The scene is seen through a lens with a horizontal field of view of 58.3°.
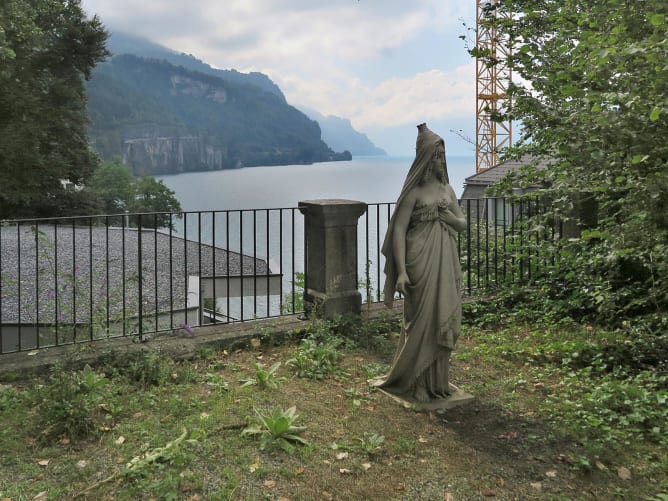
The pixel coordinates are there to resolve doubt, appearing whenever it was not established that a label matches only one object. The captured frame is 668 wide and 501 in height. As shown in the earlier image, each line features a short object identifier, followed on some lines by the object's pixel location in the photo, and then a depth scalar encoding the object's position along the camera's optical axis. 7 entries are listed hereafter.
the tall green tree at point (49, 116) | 25.48
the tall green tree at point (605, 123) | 4.38
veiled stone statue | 4.95
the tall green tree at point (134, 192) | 49.28
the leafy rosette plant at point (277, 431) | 4.13
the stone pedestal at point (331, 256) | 7.05
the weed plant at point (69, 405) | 4.34
